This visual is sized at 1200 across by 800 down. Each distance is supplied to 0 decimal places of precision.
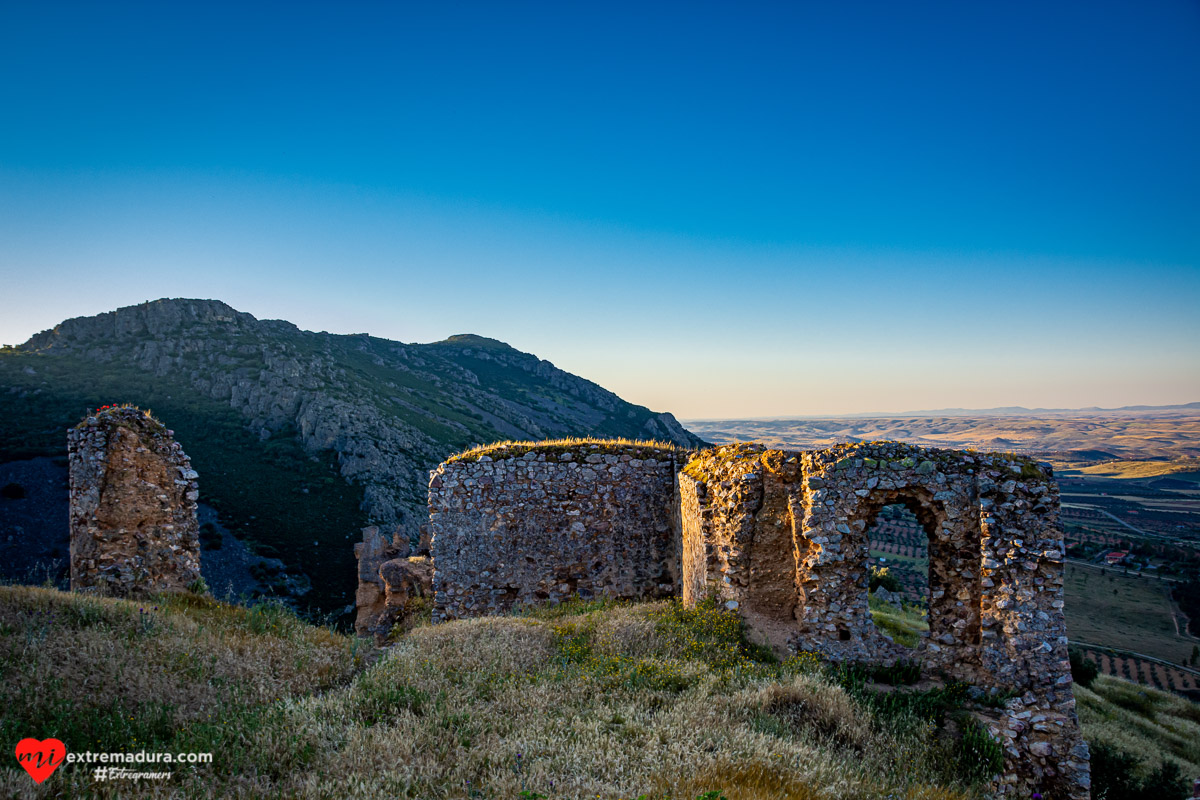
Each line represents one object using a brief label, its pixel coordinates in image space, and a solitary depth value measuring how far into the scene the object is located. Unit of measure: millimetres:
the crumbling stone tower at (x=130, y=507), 9438
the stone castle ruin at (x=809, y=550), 6719
